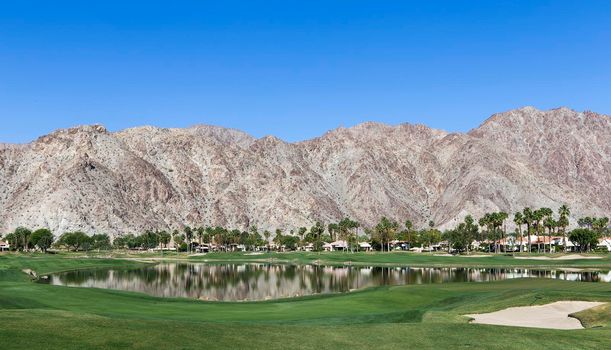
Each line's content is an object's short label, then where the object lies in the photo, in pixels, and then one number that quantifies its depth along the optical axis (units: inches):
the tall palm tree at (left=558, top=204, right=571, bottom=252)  7027.6
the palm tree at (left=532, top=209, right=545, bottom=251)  6707.7
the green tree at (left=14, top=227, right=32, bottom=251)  7490.2
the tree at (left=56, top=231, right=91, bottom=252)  7657.5
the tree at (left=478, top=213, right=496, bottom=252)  7193.9
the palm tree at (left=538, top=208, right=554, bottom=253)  6780.5
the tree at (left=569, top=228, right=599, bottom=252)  6520.7
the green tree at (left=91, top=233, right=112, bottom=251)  7761.3
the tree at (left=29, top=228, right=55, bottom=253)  7160.4
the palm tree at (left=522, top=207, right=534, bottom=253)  6717.5
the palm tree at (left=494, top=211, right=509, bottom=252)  7048.7
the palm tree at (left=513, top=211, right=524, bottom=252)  6866.6
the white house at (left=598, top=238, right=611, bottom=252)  7293.3
